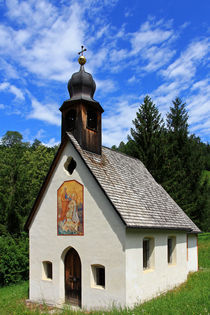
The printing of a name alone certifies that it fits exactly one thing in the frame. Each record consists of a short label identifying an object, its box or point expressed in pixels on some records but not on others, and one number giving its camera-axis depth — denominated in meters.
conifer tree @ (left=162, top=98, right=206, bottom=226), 29.17
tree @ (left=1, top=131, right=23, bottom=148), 47.56
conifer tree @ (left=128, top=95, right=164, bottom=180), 28.25
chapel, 10.68
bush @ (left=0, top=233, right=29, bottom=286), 17.11
